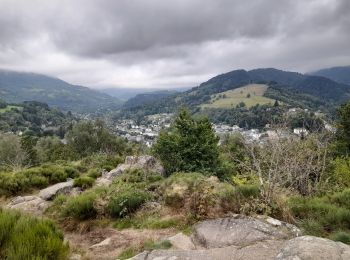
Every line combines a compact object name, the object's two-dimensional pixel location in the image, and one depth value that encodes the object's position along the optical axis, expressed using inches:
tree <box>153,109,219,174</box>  847.7
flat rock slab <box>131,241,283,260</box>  220.1
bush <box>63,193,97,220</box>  384.2
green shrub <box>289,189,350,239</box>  295.0
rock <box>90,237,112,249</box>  299.5
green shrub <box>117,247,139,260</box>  254.8
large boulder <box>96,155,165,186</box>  686.3
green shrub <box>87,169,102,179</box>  726.4
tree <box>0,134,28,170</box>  2315.7
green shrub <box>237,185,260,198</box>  357.4
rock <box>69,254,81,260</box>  241.4
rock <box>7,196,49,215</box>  444.1
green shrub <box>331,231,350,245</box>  255.4
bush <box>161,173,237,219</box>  329.4
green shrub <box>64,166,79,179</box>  735.1
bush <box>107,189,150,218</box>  377.7
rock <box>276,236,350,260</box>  193.9
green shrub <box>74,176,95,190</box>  586.2
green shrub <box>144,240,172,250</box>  255.9
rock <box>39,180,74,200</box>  522.3
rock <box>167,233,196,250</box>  264.4
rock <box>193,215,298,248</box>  260.2
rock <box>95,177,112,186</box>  608.5
